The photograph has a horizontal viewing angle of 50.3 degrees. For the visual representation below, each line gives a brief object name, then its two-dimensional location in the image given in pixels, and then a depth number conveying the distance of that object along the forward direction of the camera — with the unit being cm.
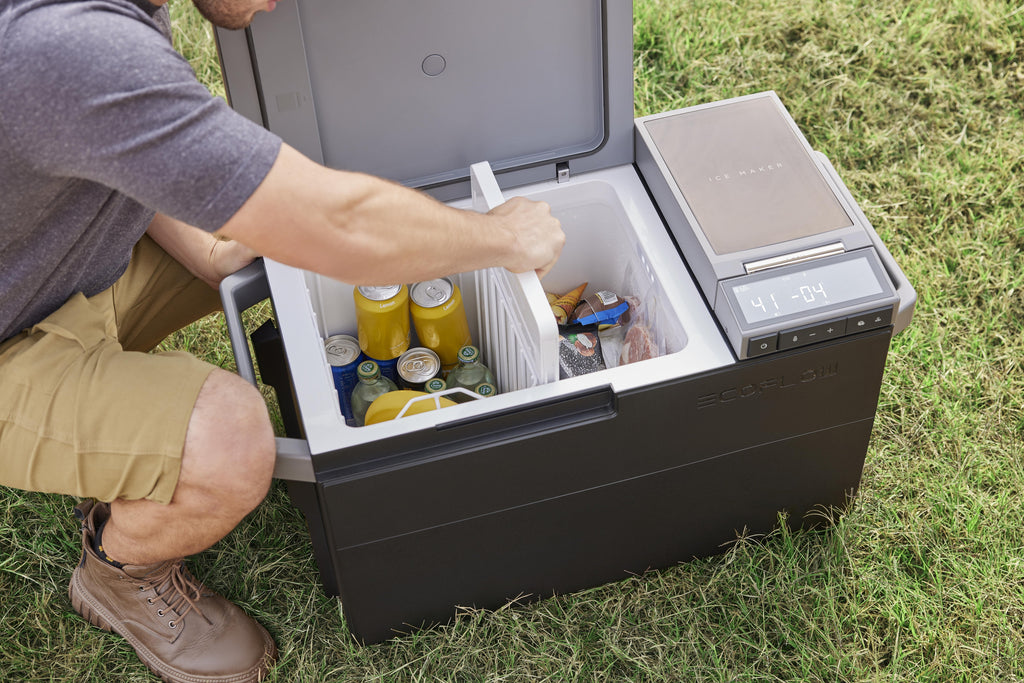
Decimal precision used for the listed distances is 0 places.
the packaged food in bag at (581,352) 202
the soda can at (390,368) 200
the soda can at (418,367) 194
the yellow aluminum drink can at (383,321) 191
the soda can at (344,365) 198
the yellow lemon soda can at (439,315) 196
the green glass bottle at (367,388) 191
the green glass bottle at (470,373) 194
